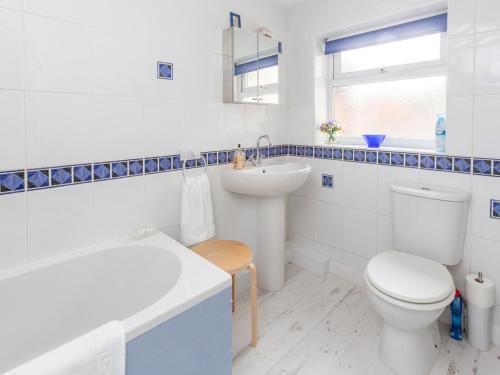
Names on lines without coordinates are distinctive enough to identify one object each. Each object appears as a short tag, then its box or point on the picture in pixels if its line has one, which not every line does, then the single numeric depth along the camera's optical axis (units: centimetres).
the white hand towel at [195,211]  184
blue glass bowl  222
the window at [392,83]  207
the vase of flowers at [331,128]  250
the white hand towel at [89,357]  82
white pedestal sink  200
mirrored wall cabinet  209
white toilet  143
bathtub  119
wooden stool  166
